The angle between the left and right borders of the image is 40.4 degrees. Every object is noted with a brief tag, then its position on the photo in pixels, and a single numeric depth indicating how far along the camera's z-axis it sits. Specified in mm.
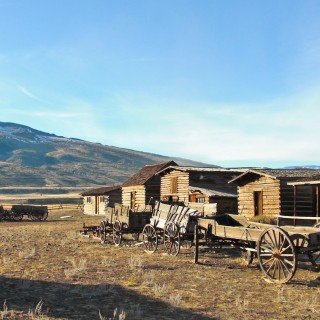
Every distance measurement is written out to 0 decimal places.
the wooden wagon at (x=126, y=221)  18625
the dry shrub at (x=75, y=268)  11211
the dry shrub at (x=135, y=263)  12887
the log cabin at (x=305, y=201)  26281
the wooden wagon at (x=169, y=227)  15250
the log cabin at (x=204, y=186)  32384
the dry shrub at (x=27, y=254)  14588
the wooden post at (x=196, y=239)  13570
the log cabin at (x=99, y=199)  52062
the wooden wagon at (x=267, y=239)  10133
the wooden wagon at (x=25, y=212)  41912
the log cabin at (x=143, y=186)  41406
